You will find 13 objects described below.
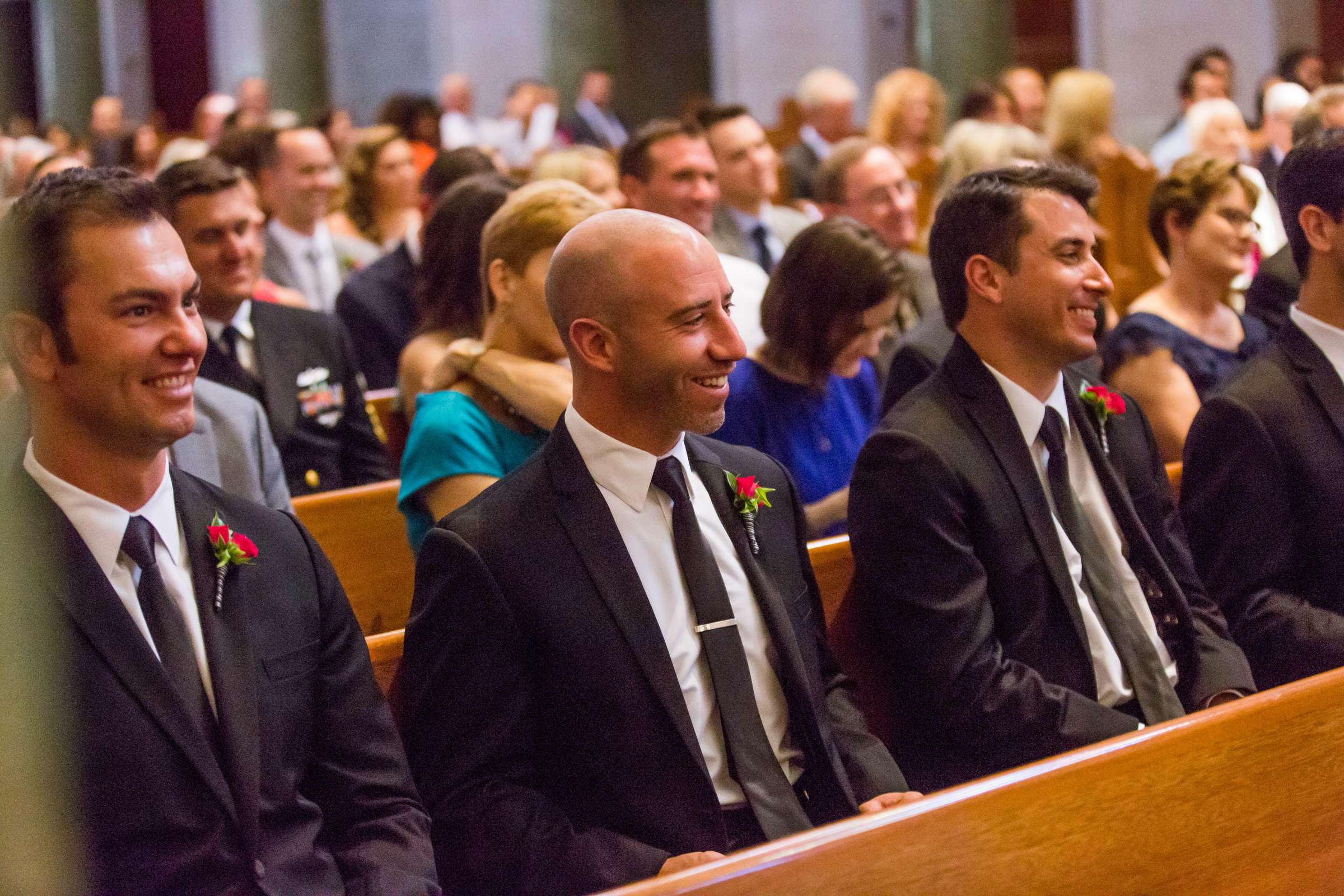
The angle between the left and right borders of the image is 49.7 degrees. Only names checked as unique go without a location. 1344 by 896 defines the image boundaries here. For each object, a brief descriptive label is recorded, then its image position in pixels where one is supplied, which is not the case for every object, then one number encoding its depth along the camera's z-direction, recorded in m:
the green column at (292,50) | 14.50
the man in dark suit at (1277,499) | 2.83
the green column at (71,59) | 17.67
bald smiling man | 2.09
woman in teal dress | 2.87
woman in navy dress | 3.95
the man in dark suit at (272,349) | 3.75
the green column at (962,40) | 11.27
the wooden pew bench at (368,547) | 3.39
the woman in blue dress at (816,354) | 3.42
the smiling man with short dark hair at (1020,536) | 2.47
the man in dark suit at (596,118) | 11.74
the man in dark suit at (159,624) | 1.78
